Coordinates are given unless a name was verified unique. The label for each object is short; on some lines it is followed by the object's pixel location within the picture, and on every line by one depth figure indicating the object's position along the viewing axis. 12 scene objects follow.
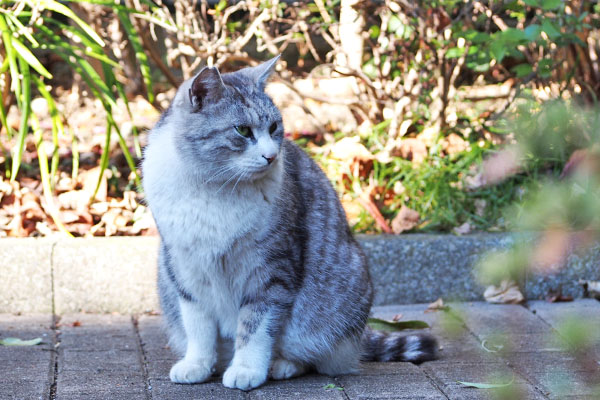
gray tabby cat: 4.69
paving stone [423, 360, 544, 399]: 4.57
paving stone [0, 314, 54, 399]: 4.56
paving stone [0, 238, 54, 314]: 6.68
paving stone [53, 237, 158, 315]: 6.76
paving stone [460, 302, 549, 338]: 6.15
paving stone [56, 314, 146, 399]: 4.65
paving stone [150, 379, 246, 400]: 4.60
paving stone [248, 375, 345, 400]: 4.63
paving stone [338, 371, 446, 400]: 4.57
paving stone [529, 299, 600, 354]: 6.45
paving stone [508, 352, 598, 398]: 4.90
